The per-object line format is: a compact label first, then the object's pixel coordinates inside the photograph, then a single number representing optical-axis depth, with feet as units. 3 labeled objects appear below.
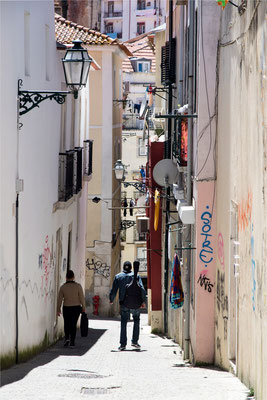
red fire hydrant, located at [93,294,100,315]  106.22
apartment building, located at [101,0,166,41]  285.64
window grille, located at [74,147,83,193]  66.49
